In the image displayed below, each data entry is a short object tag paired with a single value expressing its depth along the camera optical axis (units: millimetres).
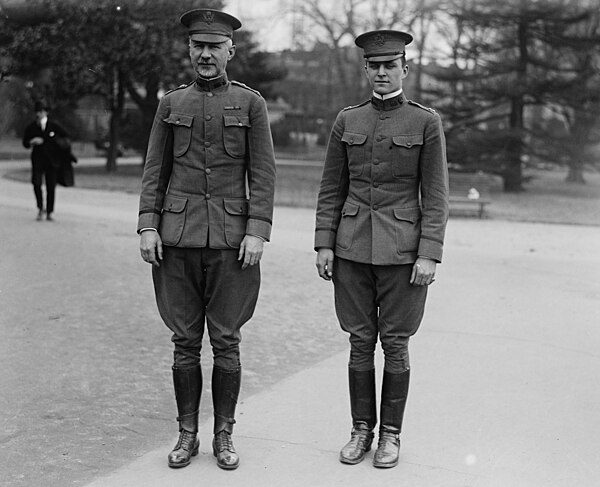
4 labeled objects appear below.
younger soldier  4273
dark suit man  12812
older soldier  4270
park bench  18703
